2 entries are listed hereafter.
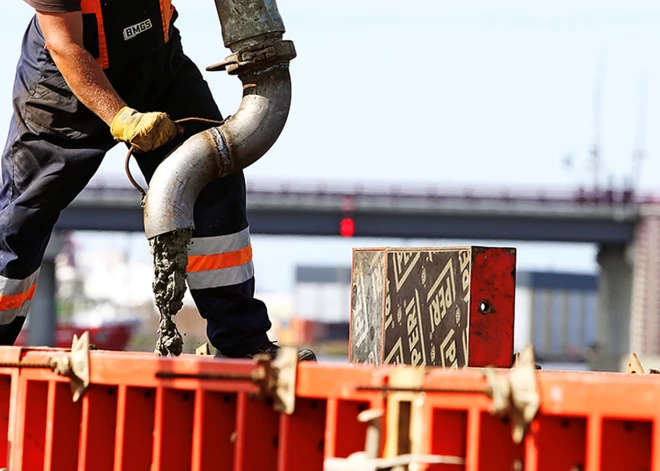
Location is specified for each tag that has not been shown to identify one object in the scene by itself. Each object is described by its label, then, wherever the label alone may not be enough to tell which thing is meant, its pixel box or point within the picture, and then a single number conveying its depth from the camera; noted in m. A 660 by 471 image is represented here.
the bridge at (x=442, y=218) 95.81
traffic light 97.06
